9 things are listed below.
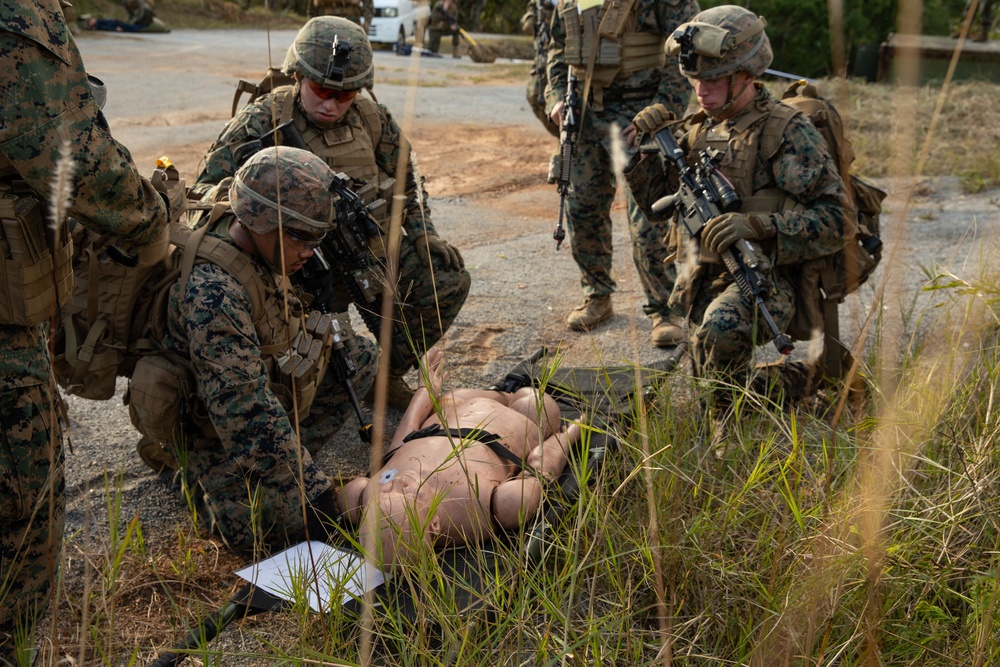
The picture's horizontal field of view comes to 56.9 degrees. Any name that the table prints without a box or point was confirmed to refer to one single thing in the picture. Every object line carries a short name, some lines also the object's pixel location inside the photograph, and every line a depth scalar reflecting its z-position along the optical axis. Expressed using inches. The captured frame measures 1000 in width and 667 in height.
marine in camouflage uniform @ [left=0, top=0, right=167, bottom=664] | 79.2
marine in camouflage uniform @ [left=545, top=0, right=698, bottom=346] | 185.5
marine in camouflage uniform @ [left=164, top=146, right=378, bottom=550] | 109.7
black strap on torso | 115.2
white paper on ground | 83.7
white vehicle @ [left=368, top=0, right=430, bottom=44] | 700.7
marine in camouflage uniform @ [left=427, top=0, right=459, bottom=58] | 756.6
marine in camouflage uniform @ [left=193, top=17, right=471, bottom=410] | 140.1
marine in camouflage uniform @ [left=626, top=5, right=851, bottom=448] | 139.6
